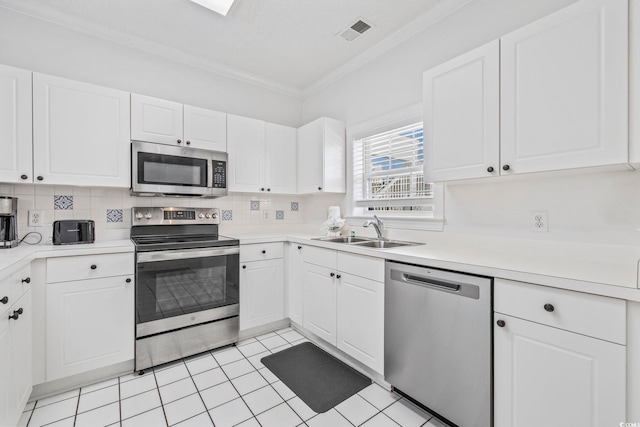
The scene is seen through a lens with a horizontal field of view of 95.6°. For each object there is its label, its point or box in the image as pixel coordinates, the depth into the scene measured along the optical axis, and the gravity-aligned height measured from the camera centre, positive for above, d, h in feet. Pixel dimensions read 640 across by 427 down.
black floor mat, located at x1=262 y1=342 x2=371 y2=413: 5.93 -3.78
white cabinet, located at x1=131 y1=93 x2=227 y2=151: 7.59 +2.47
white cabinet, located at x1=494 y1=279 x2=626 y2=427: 3.29 -1.88
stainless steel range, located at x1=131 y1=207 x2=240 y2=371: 6.84 -1.95
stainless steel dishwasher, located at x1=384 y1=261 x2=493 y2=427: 4.41 -2.22
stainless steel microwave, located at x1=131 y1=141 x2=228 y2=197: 7.41 +1.11
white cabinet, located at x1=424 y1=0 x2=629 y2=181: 3.93 +1.81
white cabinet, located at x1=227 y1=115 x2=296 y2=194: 9.21 +1.86
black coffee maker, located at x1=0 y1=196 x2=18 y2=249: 6.13 -0.25
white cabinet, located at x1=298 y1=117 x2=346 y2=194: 9.48 +1.82
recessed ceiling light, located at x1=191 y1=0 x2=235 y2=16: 6.57 +4.75
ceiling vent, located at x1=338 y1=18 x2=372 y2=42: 7.63 +4.95
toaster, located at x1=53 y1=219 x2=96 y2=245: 6.83 -0.48
